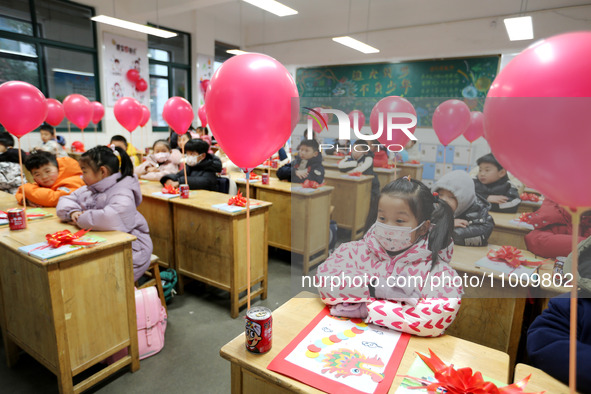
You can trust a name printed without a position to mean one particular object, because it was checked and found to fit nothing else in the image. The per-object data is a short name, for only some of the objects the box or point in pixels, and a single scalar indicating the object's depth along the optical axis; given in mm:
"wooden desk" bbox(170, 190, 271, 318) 2520
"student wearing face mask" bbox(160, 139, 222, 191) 3295
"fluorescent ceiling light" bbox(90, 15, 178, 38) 5117
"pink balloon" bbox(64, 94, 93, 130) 4566
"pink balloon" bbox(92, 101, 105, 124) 5520
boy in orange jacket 2432
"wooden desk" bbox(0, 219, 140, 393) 1585
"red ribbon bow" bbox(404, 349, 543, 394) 868
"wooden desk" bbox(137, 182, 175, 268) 2906
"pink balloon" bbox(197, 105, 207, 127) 5453
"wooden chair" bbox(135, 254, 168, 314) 2246
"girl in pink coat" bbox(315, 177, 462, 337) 1061
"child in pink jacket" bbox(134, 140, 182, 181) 4094
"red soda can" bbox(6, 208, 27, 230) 1898
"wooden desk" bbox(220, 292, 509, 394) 973
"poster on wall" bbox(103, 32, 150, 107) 6621
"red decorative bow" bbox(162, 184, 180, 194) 3014
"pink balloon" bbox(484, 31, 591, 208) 581
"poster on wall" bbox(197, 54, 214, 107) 8273
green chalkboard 6273
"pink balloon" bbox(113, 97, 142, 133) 3837
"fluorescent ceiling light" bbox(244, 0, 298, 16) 4277
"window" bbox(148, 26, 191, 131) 7633
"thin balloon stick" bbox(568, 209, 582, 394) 671
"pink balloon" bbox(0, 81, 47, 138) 1953
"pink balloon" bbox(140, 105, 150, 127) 5635
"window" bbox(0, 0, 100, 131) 5574
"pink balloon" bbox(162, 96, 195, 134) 3297
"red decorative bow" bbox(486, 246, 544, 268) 1049
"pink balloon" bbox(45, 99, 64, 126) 4891
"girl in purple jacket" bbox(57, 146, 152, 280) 1945
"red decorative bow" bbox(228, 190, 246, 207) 2623
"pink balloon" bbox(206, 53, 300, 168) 996
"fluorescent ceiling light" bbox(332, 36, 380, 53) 5734
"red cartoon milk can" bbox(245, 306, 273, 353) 1041
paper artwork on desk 944
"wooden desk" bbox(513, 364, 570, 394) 899
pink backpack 2004
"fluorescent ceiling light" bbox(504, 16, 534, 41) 4376
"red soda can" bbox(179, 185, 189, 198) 2852
